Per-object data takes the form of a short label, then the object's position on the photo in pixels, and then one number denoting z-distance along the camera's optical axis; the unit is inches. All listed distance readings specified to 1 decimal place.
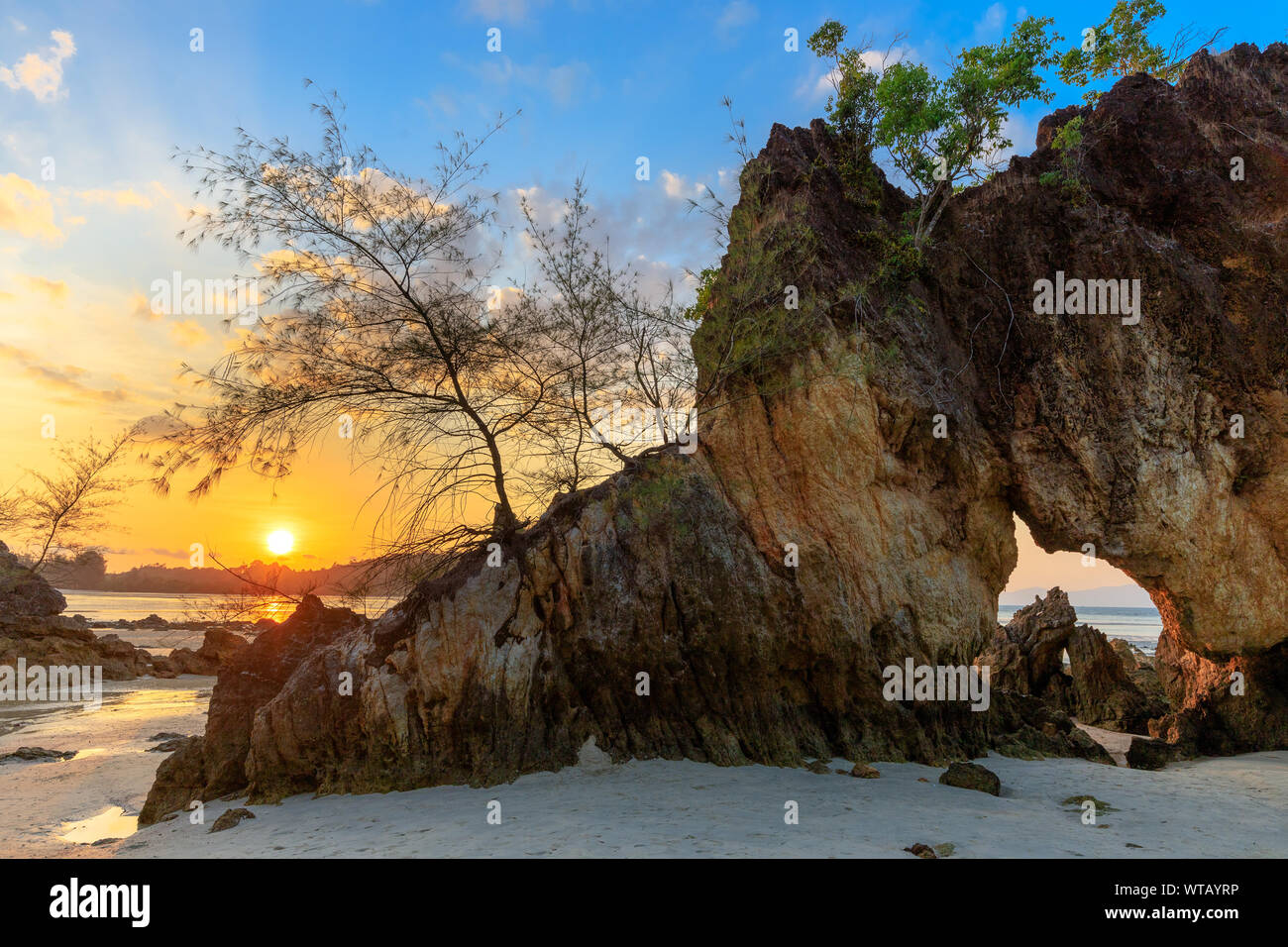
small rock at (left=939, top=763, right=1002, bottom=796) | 341.7
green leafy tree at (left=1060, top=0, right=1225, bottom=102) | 561.3
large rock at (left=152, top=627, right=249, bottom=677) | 1042.1
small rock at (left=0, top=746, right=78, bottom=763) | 508.7
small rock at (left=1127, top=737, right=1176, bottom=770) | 455.5
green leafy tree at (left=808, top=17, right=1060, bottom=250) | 511.8
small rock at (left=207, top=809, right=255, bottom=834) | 302.5
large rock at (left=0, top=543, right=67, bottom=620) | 892.0
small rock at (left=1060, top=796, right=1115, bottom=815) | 315.0
